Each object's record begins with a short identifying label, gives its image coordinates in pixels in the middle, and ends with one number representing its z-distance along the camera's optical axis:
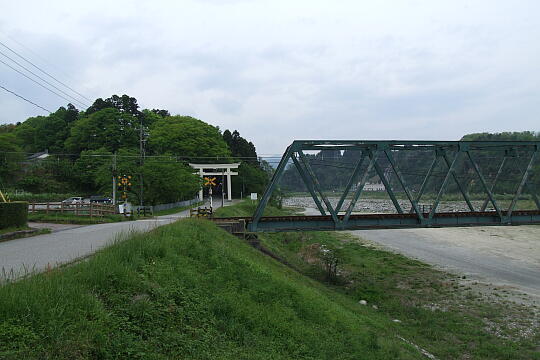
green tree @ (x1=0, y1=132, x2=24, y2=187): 55.56
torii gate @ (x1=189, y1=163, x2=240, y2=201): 68.56
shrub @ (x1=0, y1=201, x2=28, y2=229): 19.08
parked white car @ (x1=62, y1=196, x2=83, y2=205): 52.45
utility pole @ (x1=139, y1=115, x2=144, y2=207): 42.14
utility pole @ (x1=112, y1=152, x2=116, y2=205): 38.41
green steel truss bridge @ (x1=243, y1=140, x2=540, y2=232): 20.84
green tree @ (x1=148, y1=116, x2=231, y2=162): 74.62
